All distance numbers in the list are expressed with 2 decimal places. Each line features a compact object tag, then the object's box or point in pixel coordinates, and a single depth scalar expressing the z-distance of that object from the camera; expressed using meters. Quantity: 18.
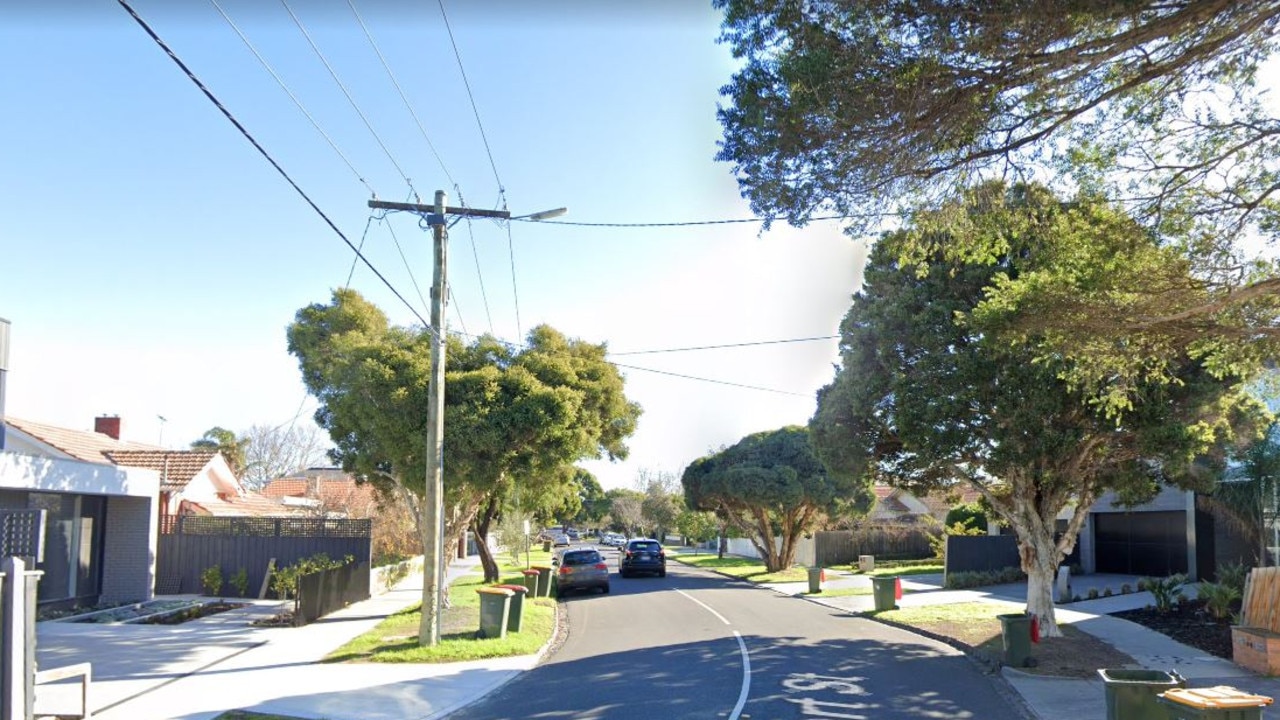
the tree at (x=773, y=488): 37.25
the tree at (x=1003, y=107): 8.95
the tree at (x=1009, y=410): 14.71
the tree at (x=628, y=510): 84.20
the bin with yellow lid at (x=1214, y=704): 7.38
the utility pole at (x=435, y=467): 15.33
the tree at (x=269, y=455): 66.56
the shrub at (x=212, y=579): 23.33
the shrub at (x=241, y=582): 23.62
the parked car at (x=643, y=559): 37.19
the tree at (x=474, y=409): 19.50
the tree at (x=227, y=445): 46.03
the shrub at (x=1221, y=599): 17.66
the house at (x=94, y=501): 18.58
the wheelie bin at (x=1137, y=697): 9.01
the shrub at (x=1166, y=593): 19.44
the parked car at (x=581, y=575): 29.05
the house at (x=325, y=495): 38.12
